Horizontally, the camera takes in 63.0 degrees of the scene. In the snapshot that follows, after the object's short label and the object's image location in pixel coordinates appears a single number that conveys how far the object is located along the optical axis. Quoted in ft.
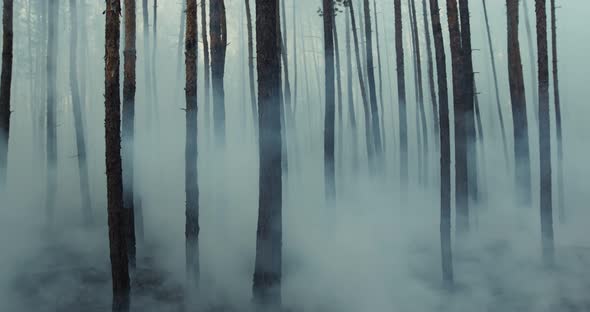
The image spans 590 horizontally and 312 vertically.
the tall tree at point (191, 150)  29.09
